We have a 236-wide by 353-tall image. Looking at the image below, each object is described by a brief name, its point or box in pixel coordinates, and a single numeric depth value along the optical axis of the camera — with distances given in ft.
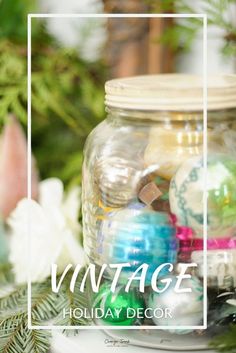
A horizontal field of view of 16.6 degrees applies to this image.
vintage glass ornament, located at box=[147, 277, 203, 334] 2.33
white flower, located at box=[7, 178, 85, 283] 2.60
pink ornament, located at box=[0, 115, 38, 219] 2.90
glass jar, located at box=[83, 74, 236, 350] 2.30
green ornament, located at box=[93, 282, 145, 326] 2.37
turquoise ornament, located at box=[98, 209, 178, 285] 2.28
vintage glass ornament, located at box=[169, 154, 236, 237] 2.28
